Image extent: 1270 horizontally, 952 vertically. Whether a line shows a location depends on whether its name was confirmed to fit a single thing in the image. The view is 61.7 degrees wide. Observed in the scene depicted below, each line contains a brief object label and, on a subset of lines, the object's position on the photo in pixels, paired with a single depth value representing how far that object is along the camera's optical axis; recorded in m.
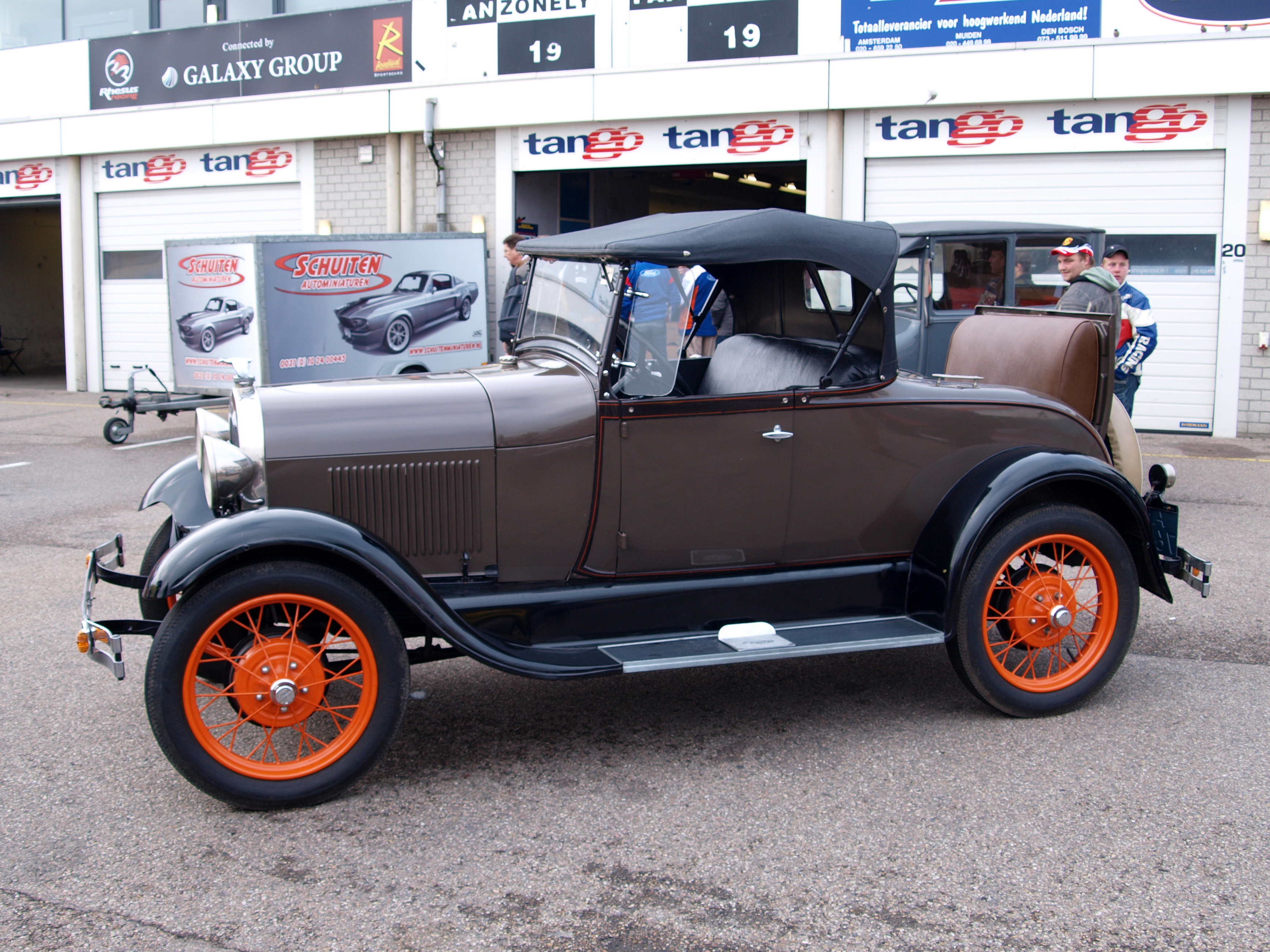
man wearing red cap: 6.51
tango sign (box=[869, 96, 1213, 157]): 11.24
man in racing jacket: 7.54
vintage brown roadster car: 3.25
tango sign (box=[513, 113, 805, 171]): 12.88
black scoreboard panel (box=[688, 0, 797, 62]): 12.53
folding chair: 19.77
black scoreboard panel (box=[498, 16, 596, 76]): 13.38
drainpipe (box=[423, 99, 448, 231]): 14.10
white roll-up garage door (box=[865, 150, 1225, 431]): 11.37
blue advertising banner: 11.44
